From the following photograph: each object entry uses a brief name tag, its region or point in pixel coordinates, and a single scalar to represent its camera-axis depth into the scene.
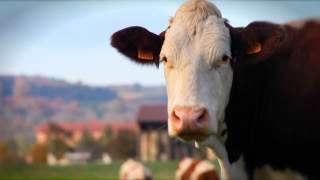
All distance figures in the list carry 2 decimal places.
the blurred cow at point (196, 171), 10.09
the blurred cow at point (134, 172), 11.53
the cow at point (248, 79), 3.49
